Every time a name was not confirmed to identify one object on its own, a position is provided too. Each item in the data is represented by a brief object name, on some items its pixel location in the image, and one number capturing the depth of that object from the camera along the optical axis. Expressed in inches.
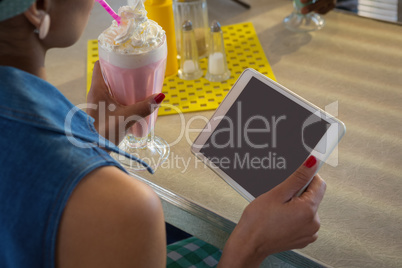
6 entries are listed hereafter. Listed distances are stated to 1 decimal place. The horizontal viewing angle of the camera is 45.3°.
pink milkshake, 38.7
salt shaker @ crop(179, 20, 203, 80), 52.0
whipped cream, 38.2
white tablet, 33.9
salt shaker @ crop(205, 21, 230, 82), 51.4
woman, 24.5
